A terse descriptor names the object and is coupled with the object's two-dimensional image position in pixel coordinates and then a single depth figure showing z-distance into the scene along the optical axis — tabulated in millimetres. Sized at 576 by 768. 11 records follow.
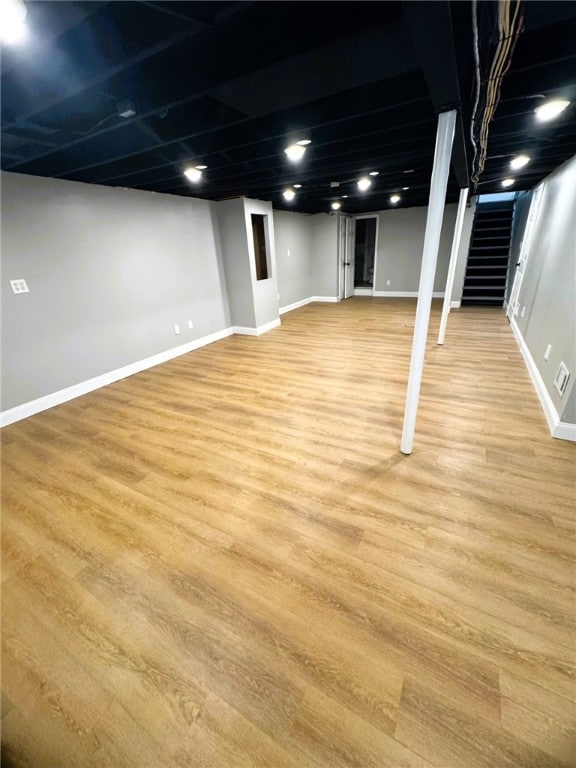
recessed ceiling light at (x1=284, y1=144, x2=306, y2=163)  2490
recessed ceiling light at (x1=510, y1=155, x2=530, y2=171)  3271
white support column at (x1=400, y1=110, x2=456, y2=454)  1529
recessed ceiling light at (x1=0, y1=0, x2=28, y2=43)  1054
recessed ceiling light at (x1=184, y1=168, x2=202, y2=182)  3047
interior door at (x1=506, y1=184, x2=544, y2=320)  4786
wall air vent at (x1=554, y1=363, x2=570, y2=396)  2338
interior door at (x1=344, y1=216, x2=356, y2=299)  8055
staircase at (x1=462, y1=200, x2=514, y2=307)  6949
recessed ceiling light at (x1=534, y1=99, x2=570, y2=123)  1918
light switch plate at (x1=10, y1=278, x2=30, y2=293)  2869
